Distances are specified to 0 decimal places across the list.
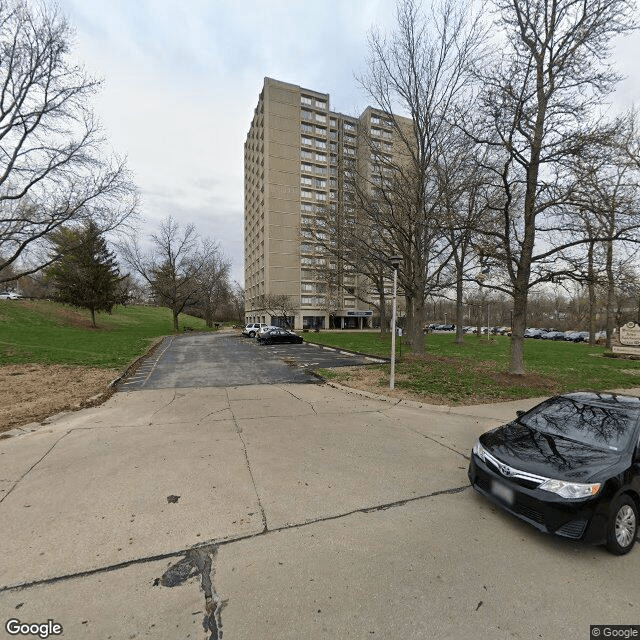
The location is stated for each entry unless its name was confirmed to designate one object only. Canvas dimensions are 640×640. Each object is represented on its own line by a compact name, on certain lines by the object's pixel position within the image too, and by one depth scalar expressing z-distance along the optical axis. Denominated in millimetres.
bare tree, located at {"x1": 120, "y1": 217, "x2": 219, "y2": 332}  44797
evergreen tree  35375
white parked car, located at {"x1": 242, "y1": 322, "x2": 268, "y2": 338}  34469
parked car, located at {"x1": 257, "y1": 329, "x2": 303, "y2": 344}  25719
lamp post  9202
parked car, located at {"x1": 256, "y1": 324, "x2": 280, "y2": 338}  30195
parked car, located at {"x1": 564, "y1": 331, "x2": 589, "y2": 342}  43384
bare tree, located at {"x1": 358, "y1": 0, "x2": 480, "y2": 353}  13398
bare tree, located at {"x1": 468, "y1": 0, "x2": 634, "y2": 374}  8758
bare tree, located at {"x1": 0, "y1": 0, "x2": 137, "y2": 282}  14031
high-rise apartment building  51781
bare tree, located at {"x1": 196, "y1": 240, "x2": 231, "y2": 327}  54281
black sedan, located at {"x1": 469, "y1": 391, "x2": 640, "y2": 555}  3020
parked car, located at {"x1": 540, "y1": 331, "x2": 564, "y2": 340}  47769
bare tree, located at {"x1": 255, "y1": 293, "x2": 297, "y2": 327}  44859
